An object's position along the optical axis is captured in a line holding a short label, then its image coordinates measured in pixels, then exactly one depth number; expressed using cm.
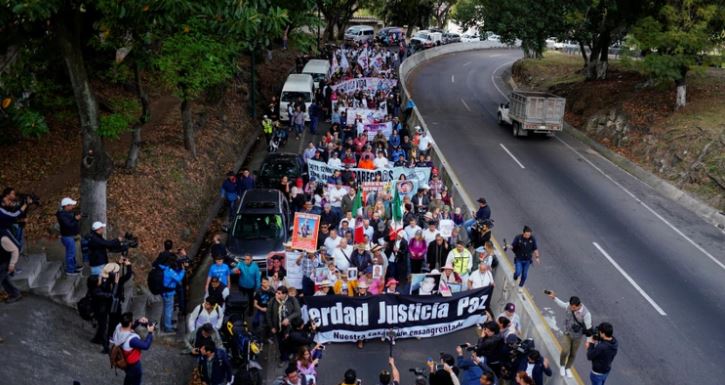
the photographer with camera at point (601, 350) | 1044
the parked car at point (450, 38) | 6712
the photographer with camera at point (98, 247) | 1232
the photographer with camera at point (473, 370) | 973
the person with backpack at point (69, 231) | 1280
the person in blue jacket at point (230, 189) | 1877
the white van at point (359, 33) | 6229
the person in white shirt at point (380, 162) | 2033
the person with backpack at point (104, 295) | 1102
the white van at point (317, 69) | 3459
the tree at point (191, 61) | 1755
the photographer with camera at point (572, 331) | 1130
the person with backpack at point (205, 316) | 1123
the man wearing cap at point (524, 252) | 1494
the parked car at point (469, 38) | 7194
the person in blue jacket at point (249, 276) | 1356
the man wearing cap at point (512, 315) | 1133
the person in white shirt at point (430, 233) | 1532
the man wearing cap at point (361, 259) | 1384
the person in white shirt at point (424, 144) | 2289
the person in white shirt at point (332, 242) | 1441
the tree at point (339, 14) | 5194
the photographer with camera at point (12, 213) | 1182
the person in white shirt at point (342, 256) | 1395
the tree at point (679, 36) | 2650
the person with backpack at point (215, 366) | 1008
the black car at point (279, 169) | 2028
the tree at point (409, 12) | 6927
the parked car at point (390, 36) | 6216
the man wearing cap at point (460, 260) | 1391
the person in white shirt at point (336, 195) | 1753
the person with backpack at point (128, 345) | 980
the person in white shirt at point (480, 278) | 1331
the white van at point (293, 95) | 2927
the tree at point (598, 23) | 3148
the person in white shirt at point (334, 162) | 1986
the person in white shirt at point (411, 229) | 1540
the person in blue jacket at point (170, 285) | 1270
